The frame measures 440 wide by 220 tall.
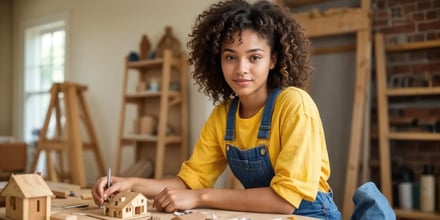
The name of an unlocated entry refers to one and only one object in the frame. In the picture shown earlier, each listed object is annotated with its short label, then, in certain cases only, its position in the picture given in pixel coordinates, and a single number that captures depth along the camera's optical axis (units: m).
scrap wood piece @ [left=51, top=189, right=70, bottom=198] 1.47
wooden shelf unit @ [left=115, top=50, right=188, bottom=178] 3.76
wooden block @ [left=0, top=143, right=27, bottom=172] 3.44
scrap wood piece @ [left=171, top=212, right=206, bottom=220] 1.02
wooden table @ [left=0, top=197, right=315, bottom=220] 1.13
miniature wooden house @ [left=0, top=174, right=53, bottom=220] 1.05
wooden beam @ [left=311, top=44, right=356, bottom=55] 3.21
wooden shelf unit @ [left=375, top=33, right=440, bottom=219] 2.82
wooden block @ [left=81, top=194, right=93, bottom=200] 1.45
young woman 1.24
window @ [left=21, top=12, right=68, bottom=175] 5.55
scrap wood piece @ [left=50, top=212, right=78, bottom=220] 1.05
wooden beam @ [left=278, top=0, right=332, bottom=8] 3.37
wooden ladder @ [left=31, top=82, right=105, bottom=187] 3.82
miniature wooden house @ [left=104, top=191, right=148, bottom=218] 1.10
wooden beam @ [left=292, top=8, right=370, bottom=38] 2.99
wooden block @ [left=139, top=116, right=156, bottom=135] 3.97
